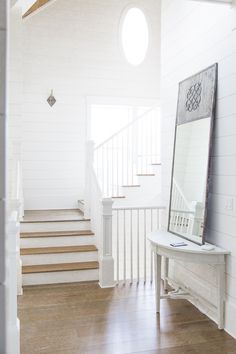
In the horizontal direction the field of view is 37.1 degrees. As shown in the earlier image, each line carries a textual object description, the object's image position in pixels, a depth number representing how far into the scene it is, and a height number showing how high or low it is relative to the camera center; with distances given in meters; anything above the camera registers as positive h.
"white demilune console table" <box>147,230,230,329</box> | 3.13 -0.85
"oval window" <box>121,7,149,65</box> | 6.86 +2.48
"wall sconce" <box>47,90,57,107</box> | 6.41 +1.08
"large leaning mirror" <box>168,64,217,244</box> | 3.38 +0.08
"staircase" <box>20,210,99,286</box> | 4.49 -1.23
